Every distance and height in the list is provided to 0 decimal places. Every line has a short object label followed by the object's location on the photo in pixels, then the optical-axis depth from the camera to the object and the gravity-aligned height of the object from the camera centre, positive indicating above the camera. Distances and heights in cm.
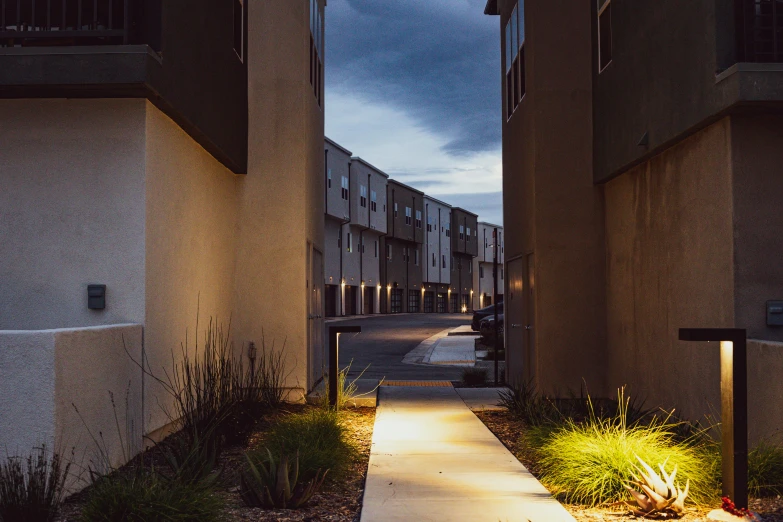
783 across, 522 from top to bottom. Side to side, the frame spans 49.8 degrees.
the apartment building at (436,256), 7775 +349
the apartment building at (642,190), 834 +127
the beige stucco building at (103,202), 702 +100
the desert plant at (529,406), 990 -144
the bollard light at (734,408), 621 -88
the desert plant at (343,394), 1155 -144
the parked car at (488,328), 2808 -126
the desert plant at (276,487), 651 -151
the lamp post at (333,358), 1120 -87
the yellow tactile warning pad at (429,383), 1520 -165
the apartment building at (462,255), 8550 +395
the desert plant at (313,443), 736 -142
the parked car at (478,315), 3581 -96
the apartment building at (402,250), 6781 +366
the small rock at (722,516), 601 -163
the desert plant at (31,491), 575 -136
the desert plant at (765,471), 672 -147
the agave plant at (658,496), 619 -152
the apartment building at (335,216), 5225 +493
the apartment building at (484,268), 9362 +276
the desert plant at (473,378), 1553 -157
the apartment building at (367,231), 5856 +465
